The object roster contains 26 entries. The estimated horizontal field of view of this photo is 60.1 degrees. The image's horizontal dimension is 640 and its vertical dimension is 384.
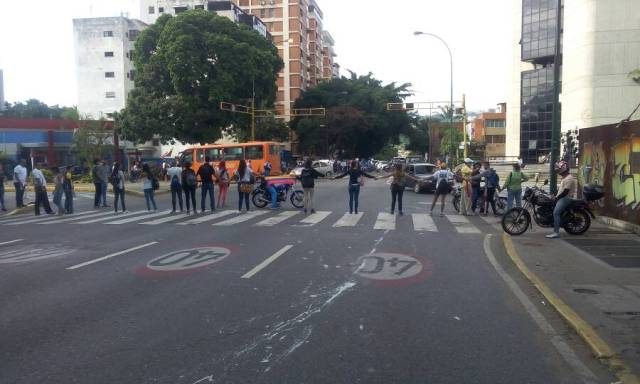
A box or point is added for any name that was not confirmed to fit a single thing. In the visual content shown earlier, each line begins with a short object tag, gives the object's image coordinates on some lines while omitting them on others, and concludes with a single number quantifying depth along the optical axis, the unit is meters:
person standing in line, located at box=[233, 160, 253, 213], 17.48
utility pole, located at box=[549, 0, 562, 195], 15.49
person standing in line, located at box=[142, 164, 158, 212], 17.53
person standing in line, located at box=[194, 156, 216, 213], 17.33
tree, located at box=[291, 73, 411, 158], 66.12
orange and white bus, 40.41
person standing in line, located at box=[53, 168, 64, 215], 17.56
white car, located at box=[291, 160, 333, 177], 49.59
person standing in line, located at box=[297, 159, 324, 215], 16.61
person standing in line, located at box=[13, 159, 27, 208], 18.34
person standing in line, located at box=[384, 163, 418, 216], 16.25
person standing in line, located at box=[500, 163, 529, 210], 15.69
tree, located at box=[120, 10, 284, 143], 44.56
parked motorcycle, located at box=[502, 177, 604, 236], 12.24
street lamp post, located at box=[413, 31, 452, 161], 35.34
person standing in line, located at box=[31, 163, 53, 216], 17.69
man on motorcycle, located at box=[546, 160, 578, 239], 11.50
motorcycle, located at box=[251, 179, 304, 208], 18.91
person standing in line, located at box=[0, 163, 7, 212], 18.94
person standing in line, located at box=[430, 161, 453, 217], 17.05
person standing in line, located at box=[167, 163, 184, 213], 17.08
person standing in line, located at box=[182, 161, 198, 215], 16.77
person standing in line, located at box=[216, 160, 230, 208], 18.47
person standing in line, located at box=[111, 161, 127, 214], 18.00
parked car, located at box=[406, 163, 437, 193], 26.89
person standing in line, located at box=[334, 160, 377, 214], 16.50
